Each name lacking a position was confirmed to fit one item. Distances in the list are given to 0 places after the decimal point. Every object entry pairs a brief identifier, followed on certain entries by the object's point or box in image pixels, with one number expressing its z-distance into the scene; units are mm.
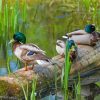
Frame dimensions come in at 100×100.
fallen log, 14148
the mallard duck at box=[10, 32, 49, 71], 15173
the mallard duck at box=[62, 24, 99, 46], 18781
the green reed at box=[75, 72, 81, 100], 12109
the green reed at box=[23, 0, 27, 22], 21827
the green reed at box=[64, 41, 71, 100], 12773
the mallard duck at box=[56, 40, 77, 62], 15812
